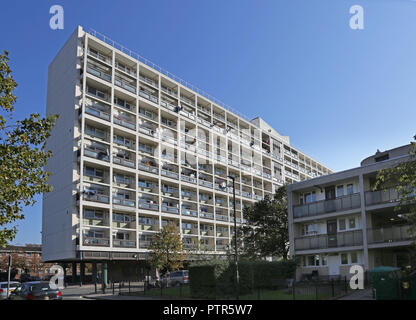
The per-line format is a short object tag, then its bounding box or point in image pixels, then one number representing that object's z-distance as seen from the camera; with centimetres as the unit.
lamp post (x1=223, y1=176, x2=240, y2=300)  2411
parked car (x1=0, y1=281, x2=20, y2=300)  3032
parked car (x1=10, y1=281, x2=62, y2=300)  2173
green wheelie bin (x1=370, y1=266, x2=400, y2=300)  2111
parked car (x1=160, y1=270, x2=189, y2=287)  4209
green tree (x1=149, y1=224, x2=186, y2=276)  4428
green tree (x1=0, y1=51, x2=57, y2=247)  1477
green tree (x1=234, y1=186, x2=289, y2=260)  4728
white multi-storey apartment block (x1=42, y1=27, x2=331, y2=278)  4944
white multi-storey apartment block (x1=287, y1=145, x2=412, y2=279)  3145
